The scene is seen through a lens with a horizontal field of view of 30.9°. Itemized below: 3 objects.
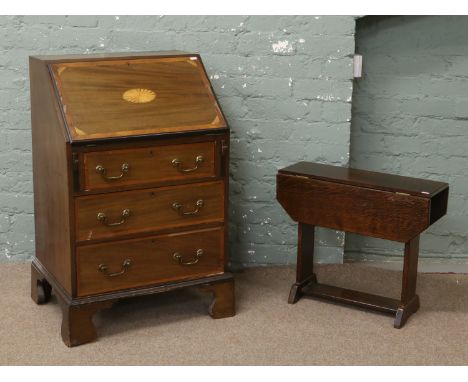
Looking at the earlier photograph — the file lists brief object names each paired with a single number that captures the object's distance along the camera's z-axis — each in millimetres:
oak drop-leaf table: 3576
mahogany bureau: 3355
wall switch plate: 4133
